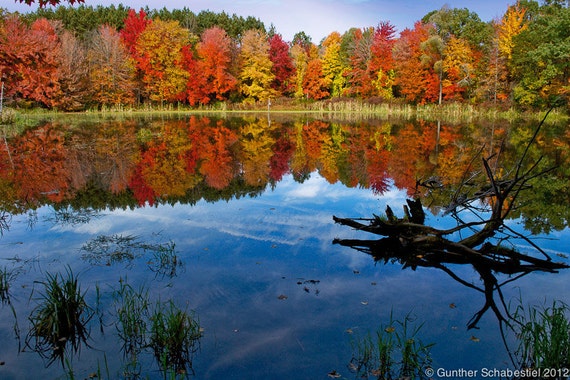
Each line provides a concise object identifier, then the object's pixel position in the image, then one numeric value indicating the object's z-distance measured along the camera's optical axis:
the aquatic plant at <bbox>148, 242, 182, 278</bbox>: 5.62
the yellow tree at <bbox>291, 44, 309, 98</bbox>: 55.94
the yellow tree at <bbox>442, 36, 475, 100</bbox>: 42.94
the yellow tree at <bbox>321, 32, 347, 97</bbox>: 55.03
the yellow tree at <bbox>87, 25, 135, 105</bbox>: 44.75
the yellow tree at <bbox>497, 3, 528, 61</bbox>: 38.97
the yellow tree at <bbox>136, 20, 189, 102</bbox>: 47.69
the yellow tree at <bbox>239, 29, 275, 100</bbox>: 52.00
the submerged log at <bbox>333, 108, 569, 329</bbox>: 5.66
